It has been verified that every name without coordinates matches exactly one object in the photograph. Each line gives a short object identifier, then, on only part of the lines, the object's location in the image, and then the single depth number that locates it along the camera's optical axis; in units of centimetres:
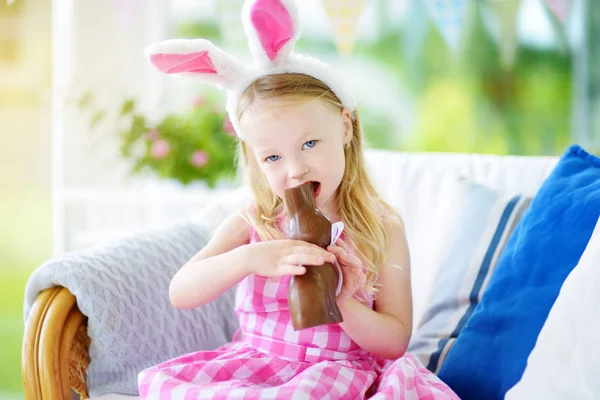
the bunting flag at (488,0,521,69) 361
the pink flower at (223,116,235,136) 335
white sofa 182
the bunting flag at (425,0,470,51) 350
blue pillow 128
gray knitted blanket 147
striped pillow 158
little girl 123
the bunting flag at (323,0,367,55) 352
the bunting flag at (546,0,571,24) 353
